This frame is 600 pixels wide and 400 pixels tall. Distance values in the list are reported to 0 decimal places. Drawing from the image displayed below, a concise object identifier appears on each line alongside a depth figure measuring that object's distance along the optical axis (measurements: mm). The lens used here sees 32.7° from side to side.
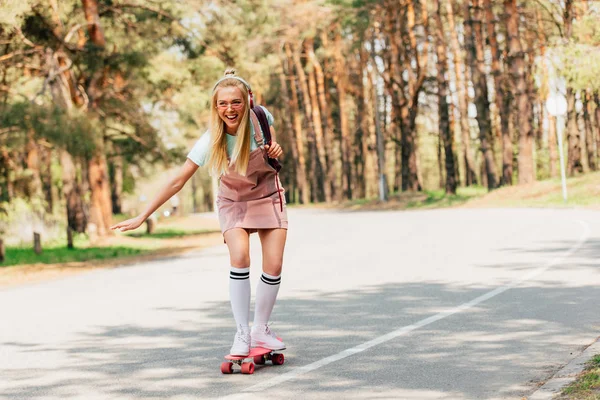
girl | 6773
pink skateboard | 6770
